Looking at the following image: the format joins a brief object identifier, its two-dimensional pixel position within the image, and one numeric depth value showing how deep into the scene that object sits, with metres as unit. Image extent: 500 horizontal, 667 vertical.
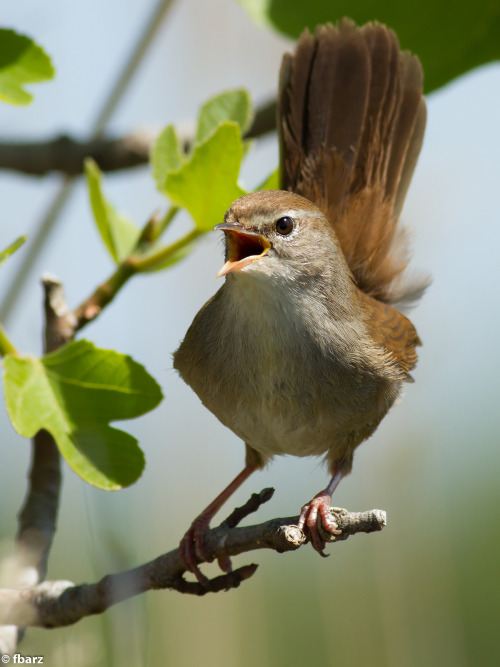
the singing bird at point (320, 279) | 4.44
